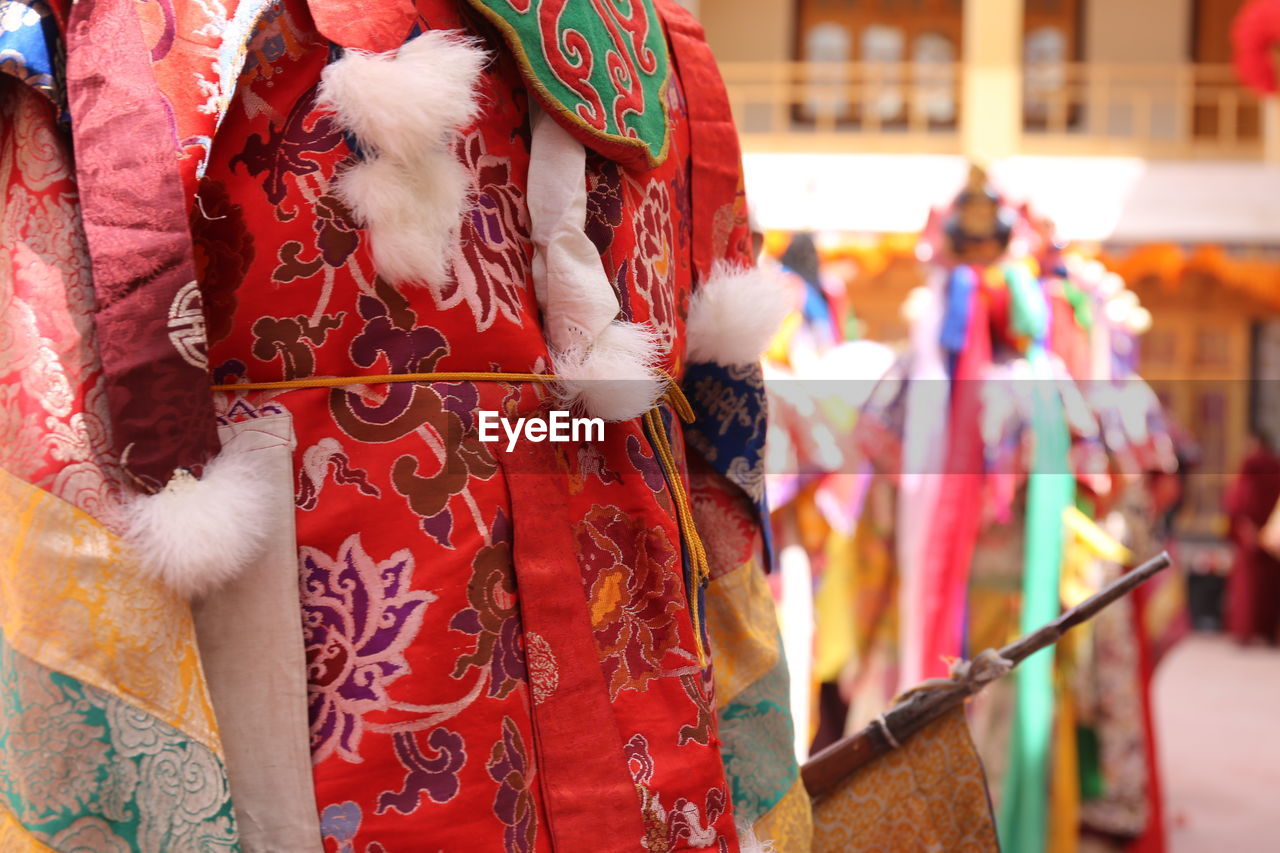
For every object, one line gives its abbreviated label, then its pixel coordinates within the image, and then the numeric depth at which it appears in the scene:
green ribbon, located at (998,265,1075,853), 2.68
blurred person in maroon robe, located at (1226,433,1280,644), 7.97
